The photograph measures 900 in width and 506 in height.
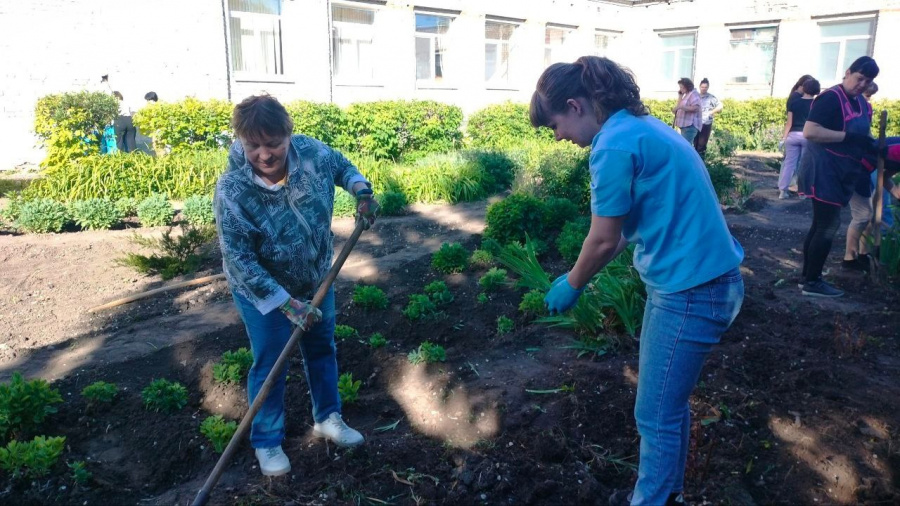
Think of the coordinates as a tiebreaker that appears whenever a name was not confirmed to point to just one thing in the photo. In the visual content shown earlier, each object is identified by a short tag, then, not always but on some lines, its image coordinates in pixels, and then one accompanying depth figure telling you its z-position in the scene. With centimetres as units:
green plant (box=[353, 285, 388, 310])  493
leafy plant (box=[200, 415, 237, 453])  322
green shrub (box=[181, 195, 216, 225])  744
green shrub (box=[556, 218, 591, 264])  599
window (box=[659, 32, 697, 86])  2250
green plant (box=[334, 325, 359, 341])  438
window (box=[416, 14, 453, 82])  1717
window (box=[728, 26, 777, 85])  2056
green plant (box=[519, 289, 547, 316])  472
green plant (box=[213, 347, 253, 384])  383
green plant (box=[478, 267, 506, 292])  537
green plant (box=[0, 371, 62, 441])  321
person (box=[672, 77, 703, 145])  1198
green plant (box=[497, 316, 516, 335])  463
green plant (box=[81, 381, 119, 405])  354
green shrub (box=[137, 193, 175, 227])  748
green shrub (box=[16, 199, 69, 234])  711
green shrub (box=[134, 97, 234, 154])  1047
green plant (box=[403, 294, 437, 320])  476
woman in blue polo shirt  215
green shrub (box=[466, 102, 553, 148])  1641
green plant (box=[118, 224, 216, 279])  585
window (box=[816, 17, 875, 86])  1856
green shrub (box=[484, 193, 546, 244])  644
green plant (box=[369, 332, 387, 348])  432
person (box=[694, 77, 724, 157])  1291
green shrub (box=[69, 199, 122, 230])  733
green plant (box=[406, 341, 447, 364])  407
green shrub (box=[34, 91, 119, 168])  930
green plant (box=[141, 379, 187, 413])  355
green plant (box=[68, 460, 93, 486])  297
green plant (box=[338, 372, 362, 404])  371
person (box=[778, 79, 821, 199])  899
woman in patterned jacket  266
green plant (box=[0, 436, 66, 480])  293
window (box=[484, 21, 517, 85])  1911
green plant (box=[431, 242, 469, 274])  580
